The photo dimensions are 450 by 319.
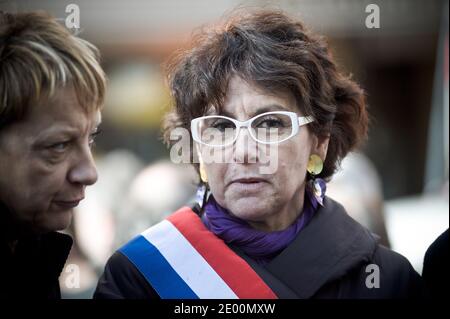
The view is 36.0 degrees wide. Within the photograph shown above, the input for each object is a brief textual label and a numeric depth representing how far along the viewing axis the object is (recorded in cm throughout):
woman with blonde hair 202
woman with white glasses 232
